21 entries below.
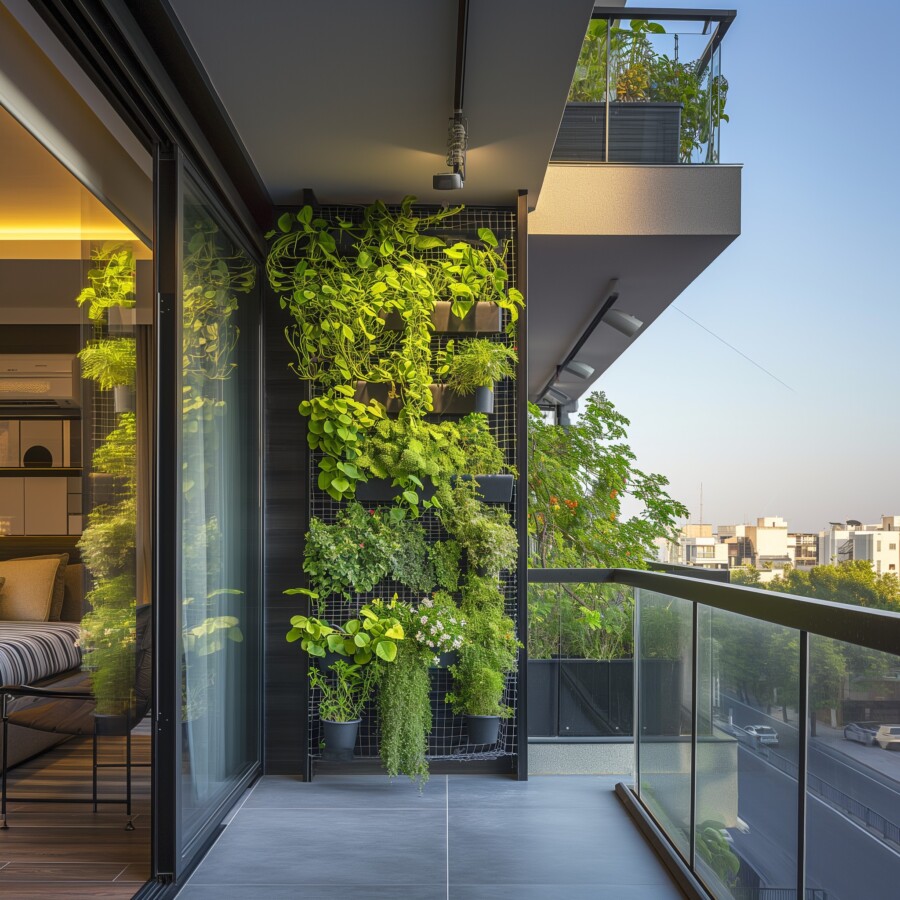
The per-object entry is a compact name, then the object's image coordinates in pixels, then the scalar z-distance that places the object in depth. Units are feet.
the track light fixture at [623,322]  20.11
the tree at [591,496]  23.44
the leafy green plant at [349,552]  13.47
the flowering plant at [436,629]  12.89
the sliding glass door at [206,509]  9.76
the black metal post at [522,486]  13.88
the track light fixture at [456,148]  10.14
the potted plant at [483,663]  13.30
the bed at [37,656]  13.76
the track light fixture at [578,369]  26.99
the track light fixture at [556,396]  32.96
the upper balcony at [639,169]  14.82
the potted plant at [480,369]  13.52
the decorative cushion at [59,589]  16.33
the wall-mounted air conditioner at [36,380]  21.13
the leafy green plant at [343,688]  13.43
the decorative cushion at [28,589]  16.40
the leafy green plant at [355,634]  13.16
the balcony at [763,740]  5.64
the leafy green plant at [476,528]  13.53
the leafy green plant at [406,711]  12.83
